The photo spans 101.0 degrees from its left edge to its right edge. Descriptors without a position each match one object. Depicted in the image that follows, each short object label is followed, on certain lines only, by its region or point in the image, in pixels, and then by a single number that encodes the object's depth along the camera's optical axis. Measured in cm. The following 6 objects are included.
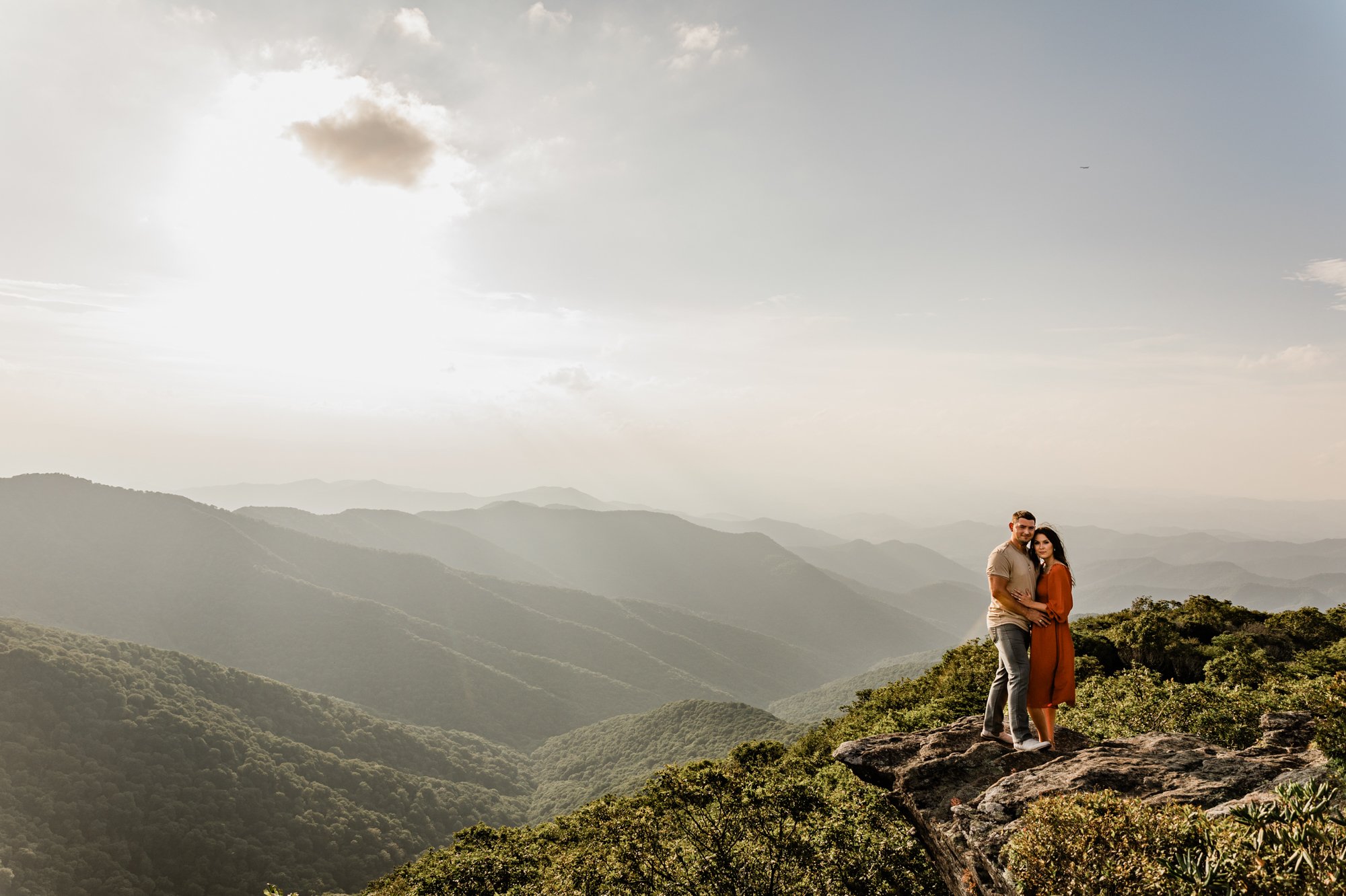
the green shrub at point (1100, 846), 648
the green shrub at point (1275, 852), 538
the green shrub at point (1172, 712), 1605
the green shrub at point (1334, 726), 855
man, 1081
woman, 1070
